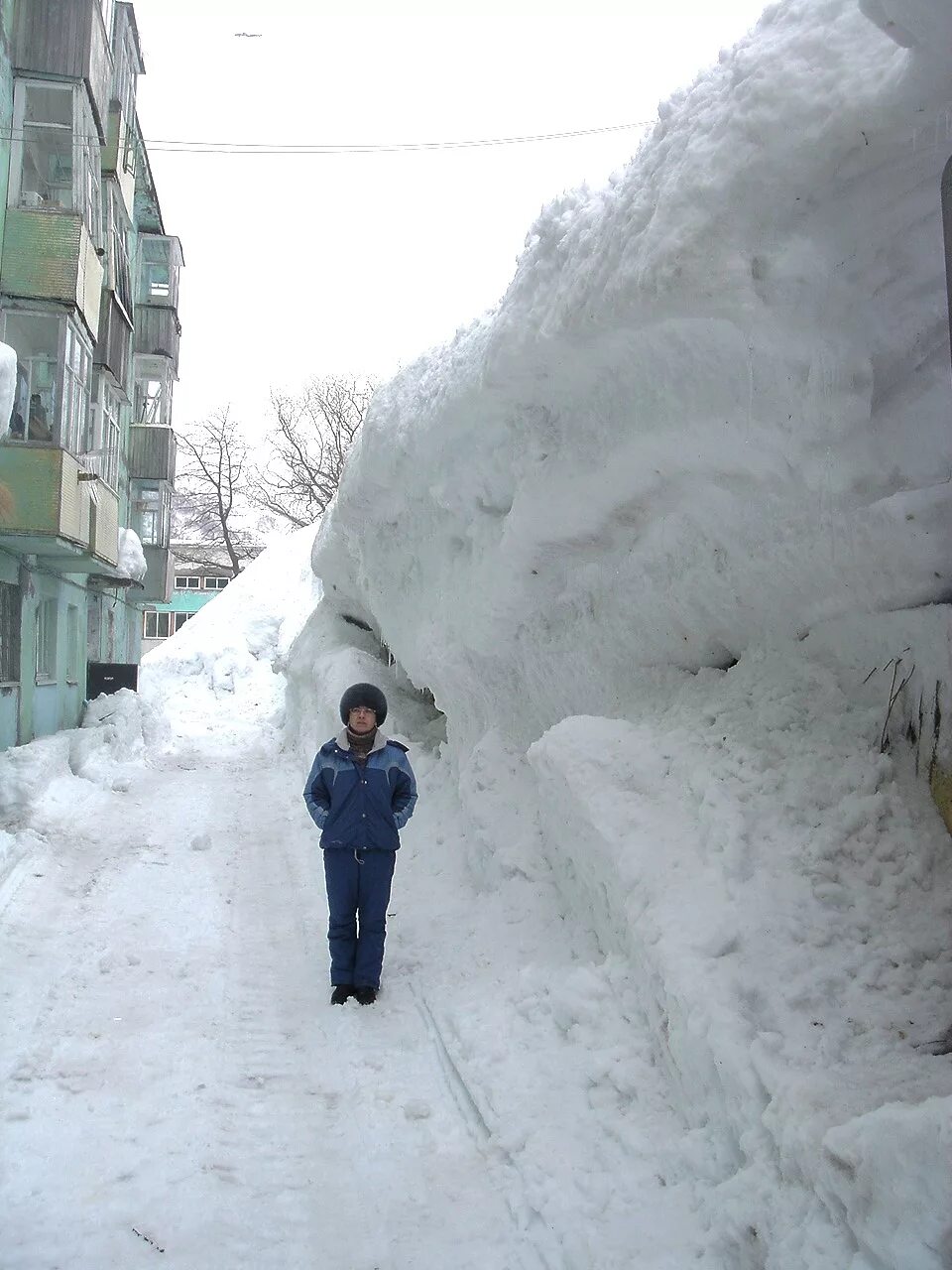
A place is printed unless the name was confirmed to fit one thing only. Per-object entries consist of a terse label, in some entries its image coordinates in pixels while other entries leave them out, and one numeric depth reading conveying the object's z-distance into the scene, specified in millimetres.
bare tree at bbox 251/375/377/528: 38438
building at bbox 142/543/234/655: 47325
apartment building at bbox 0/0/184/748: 10219
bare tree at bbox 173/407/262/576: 42875
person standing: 4398
